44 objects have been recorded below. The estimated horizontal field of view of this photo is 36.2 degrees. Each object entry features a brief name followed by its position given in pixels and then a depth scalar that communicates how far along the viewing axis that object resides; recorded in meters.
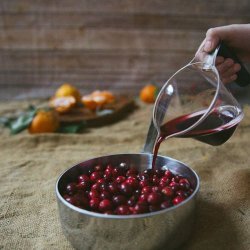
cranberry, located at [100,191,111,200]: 0.77
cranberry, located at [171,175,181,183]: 0.85
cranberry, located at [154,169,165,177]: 0.89
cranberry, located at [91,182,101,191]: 0.81
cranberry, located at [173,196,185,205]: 0.74
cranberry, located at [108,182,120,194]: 0.79
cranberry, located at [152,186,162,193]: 0.77
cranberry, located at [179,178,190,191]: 0.80
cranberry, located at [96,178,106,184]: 0.84
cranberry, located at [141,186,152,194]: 0.77
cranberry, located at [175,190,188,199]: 0.76
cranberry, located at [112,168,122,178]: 0.89
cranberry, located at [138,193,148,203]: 0.74
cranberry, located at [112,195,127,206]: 0.75
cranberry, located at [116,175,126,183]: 0.85
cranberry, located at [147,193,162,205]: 0.73
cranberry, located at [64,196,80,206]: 0.74
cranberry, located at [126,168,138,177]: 0.90
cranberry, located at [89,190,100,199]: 0.78
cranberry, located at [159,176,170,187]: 0.82
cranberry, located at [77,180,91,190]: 0.83
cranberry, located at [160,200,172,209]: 0.72
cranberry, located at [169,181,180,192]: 0.79
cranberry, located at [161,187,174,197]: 0.76
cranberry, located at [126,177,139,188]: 0.81
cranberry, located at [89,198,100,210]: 0.74
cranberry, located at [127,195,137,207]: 0.74
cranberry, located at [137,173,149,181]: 0.86
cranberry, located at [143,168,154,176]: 0.89
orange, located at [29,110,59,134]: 1.51
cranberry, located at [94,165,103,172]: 0.92
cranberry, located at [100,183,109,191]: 0.80
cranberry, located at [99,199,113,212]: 0.73
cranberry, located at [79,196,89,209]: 0.74
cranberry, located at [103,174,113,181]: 0.88
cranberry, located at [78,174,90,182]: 0.86
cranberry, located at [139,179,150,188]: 0.82
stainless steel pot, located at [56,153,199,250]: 0.66
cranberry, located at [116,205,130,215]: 0.71
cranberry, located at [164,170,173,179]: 0.87
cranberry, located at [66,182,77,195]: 0.80
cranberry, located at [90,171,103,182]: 0.87
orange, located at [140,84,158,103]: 1.90
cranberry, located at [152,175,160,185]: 0.84
